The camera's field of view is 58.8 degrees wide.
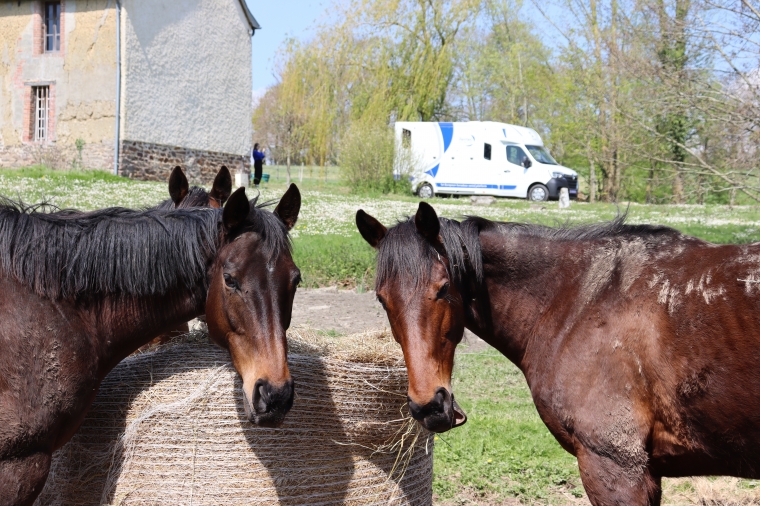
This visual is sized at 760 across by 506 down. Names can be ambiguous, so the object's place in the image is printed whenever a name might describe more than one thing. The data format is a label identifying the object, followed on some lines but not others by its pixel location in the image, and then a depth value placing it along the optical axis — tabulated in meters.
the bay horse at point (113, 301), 3.00
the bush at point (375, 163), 27.39
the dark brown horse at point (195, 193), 4.87
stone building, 23.89
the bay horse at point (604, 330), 2.96
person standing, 29.55
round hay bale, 3.59
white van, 28.59
